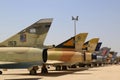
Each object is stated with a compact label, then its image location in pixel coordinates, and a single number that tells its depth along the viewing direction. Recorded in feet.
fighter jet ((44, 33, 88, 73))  110.22
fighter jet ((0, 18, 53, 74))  73.36
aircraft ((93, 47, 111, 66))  229.25
